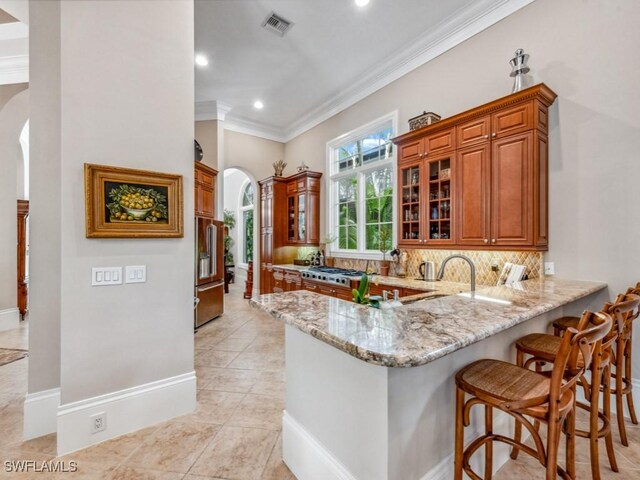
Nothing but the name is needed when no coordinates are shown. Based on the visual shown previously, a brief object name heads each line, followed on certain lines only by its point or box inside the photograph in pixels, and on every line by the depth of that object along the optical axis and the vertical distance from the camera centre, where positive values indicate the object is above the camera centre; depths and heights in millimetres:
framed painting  1999 +254
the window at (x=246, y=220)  9570 +588
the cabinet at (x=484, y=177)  2662 +624
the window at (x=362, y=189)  4602 +838
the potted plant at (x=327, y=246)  5527 -157
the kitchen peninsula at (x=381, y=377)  1148 -659
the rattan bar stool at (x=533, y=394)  1119 -655
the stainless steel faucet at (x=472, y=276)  2148 -291
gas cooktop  4074 -536
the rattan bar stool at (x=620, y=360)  1871 -851
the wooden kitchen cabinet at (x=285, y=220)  5805 +381
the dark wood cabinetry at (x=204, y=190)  4594 +793
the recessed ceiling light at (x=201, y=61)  4196 +2574
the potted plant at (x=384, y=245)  4321 -109
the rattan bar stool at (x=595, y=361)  1472 -690
